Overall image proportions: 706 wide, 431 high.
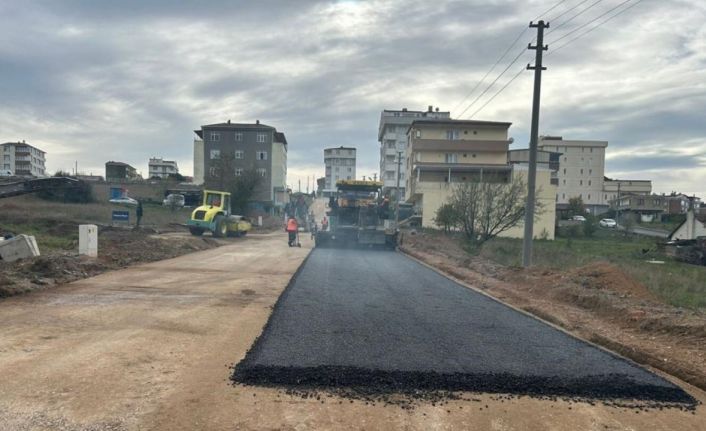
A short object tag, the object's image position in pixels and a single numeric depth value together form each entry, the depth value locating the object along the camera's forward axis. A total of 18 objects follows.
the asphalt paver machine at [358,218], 25.12
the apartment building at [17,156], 115.69
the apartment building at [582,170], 101.25
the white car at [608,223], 69.75
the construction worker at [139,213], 29.35
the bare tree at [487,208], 26.88
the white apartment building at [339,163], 115.25
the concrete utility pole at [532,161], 16.42
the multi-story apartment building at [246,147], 67.25
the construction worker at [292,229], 26.00
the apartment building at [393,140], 82.69
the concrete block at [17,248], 13.84
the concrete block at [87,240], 15.13
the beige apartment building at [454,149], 56.50
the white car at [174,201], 46.16
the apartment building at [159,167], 131.12
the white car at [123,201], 46.87
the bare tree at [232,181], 51.41
